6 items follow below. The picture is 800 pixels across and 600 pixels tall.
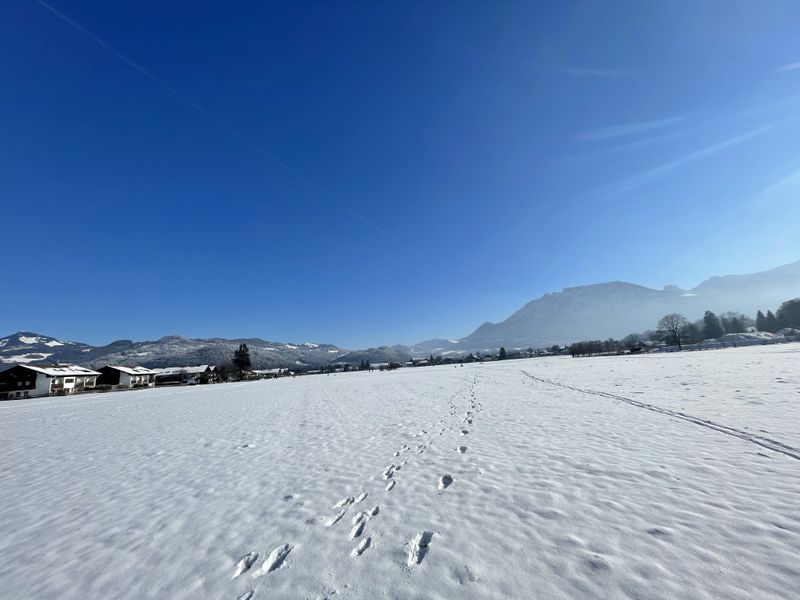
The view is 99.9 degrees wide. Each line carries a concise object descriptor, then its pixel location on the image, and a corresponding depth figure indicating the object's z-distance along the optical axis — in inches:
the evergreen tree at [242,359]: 4111.7
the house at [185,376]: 3573.1
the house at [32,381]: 2212.1
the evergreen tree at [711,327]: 5035.9
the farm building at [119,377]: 2920.8
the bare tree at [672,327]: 3971.7
